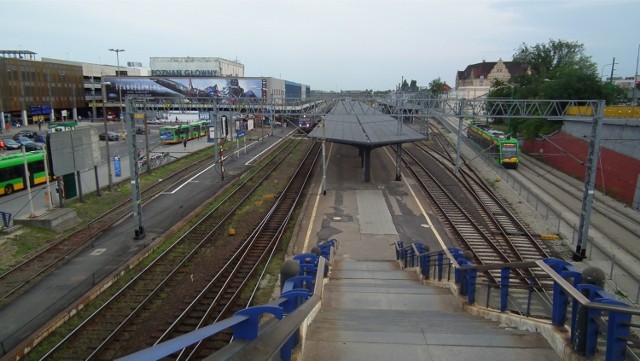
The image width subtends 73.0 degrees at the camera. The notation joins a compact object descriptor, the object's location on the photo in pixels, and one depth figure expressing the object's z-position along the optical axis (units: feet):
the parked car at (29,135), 157.15
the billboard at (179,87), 230.68
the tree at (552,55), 249.96
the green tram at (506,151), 118.62
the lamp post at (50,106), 213.25
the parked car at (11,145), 134.10
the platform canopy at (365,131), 93.09
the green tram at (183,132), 157.58
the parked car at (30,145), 128.98
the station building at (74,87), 194.39
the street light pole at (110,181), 84.75
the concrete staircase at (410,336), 13.70
